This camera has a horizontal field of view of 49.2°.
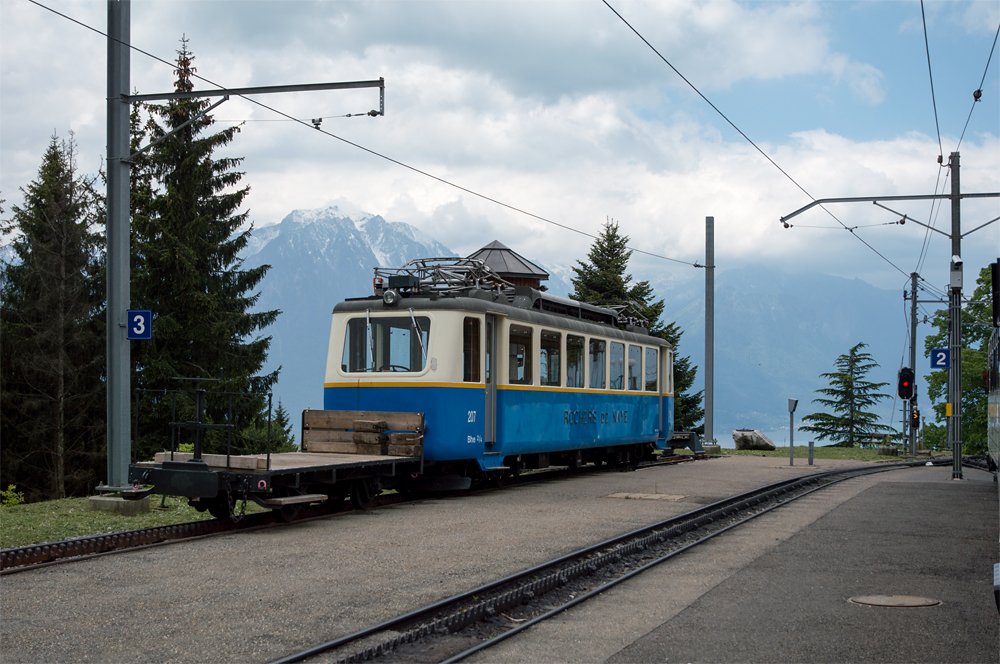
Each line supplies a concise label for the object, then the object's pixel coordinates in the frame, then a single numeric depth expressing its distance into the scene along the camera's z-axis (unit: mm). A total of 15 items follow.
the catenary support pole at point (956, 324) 22719
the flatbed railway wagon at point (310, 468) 11836
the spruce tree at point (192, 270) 32844
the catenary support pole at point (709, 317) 32094
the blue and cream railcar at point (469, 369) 15586
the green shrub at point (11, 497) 26062
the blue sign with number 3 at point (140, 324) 13891
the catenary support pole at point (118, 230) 14000
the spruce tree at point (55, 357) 31219
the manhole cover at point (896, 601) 8453
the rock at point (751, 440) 38250
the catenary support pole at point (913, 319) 45062
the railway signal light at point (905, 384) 35344
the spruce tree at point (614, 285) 43062
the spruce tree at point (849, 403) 71625
